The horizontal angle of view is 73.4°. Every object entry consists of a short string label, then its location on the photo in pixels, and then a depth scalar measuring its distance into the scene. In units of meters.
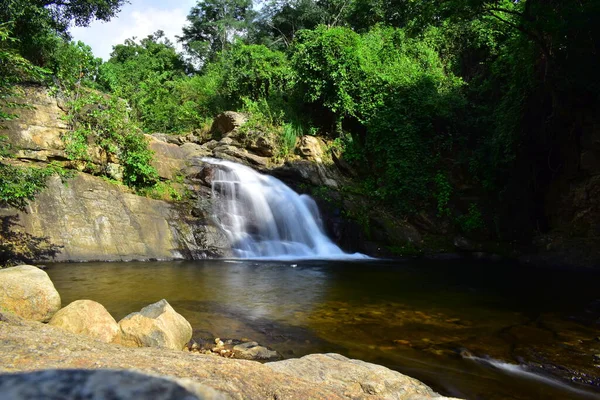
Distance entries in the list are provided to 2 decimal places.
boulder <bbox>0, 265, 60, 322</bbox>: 4.19
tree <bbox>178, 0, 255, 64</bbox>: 38.53
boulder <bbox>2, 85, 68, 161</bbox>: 10.62
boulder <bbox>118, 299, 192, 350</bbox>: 4.15
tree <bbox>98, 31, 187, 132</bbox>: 21.50
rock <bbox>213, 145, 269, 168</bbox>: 15.85
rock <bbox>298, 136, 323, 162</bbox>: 16.47
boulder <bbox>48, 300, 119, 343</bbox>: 3.99
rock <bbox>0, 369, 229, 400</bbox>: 1.33
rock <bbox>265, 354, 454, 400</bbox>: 3.07
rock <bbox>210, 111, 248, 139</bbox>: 17.43
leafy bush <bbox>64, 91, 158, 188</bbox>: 11.59
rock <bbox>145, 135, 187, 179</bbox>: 13.15
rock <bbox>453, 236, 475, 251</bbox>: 14.01
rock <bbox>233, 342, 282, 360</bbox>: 4.40
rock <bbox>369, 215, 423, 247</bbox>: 14.12
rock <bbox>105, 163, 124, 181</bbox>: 11.83
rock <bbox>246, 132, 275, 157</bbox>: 16.36
